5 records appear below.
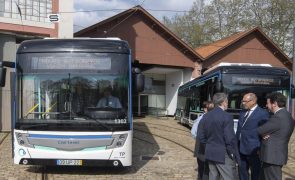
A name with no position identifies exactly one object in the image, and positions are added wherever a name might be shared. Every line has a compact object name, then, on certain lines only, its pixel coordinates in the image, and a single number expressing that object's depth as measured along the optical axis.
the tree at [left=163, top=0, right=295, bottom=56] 31.62
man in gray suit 4.73
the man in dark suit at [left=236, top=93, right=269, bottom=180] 5.11
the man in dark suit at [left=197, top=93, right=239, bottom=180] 4.65
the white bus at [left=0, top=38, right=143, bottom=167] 6.58
